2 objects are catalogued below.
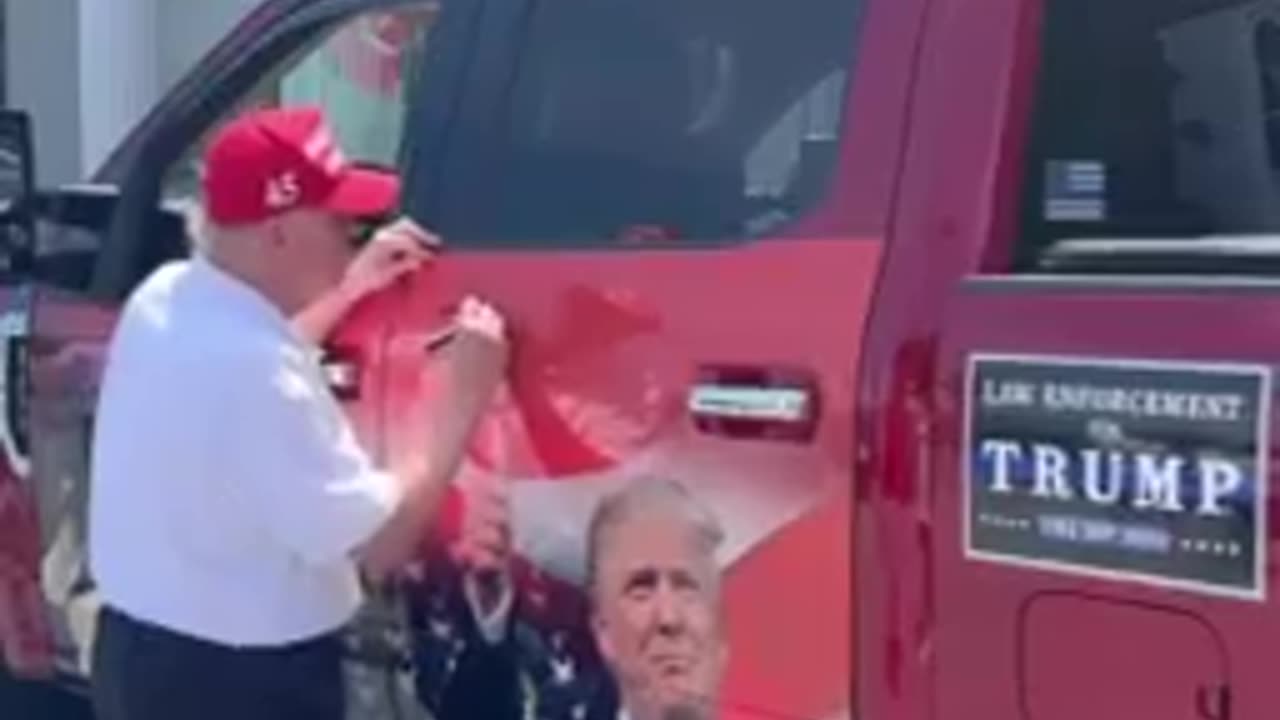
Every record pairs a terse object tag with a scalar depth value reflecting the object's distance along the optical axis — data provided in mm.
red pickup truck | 3201
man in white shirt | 3855
